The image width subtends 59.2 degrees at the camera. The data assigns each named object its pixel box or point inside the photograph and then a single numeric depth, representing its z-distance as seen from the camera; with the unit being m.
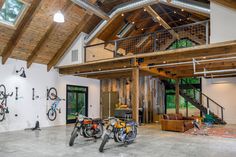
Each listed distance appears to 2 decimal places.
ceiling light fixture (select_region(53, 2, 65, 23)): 6.59
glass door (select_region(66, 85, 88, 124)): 12.43
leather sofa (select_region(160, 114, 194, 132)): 9.44
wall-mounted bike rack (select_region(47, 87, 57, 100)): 11.23
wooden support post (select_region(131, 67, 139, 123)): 8.71
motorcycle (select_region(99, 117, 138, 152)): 6.06
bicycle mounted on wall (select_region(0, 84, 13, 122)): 9.06
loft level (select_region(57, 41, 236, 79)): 7.62
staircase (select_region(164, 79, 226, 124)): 12.78
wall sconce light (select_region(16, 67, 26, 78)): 9.95
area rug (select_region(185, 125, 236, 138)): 8.64
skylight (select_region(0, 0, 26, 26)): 7.98
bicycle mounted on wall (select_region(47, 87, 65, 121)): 11.15
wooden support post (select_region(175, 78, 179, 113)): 12.78
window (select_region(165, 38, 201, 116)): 14.46
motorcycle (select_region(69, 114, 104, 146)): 6.93
